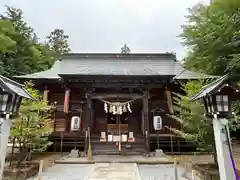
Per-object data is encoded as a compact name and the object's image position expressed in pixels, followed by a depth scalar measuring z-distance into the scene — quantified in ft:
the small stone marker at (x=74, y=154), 30.27
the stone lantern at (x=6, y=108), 11.39
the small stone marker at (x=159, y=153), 30.72
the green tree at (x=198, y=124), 18.46
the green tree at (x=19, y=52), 52.09
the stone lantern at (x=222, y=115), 11.09
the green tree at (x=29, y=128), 20.93
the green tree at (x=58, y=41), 107.76
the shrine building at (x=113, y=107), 31.89
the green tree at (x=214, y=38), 31.55
